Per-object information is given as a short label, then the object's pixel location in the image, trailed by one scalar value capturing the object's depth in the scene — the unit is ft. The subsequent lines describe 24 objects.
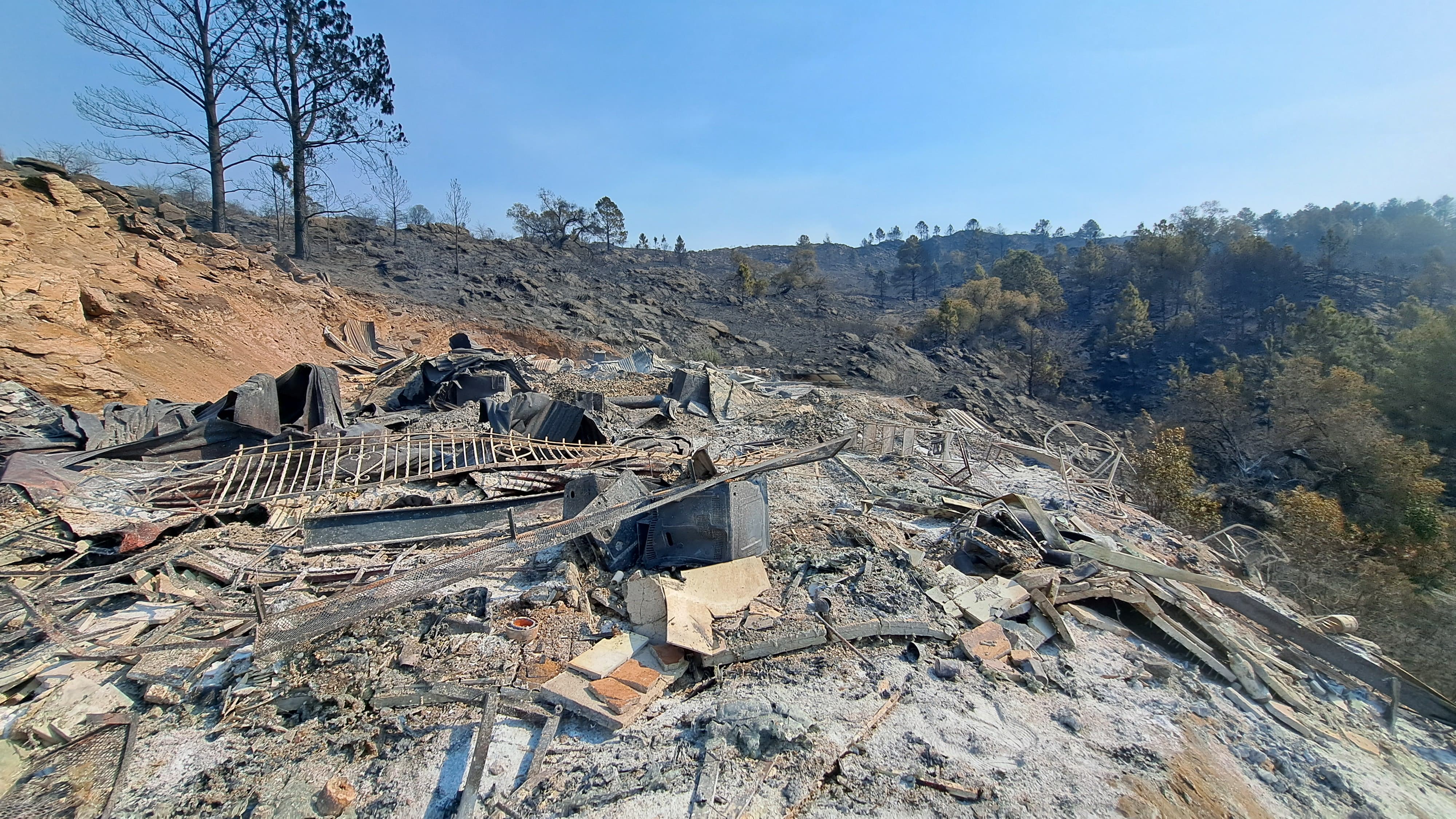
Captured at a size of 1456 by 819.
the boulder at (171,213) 52.49
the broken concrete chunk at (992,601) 13.76
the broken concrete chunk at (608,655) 10.82
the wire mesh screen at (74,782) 8.29
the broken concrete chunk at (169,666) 10.63
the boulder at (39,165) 33.60
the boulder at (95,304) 30.76
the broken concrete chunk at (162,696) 10.21
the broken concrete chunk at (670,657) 11.26
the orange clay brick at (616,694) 9.93
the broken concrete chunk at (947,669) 11.68
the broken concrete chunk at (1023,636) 13.05
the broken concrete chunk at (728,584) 12.98
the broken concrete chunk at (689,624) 11.34
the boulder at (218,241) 46.75
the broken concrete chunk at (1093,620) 14.15
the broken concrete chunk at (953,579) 14.96
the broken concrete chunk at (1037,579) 14.70
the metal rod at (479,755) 8.21
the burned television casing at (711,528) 14.20
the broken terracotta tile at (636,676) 10.57
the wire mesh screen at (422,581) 10.21
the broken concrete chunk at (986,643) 12.41
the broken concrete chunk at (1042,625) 13.47
